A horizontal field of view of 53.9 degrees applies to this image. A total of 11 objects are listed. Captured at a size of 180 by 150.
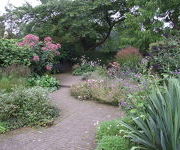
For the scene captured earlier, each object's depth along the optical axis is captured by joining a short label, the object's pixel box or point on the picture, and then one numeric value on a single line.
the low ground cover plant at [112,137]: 2.91
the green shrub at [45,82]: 6.59
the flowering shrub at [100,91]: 4.89
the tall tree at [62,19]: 9.12
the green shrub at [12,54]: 7.16
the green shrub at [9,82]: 5.53
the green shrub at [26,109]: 4.06
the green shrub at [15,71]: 6.54
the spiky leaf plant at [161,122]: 2.45
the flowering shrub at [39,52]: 7.58
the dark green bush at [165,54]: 5.86
